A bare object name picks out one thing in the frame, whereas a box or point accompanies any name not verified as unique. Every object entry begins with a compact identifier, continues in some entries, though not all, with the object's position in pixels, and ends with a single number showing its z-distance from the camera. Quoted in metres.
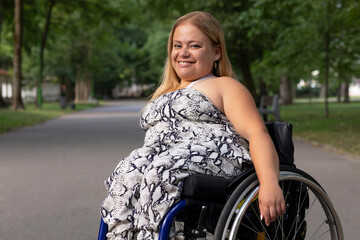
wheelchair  2.48
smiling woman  2.49
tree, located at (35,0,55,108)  31.17
